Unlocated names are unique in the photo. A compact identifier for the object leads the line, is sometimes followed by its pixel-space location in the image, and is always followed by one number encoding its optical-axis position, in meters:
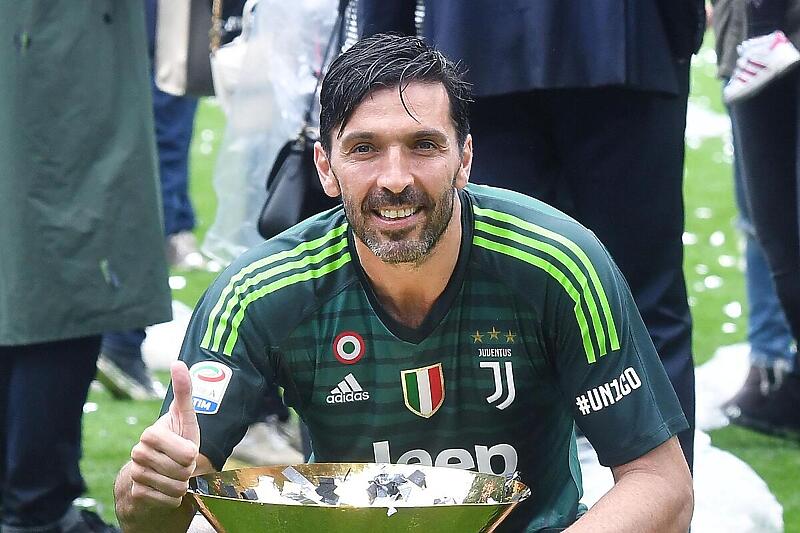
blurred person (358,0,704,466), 5.87
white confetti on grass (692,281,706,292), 12.42
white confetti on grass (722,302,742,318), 11.52
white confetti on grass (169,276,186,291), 12.39
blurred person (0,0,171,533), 6.42
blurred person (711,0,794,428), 8.74
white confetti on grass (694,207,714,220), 15.50
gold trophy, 4.26
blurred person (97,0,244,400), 9.37
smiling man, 4.86
